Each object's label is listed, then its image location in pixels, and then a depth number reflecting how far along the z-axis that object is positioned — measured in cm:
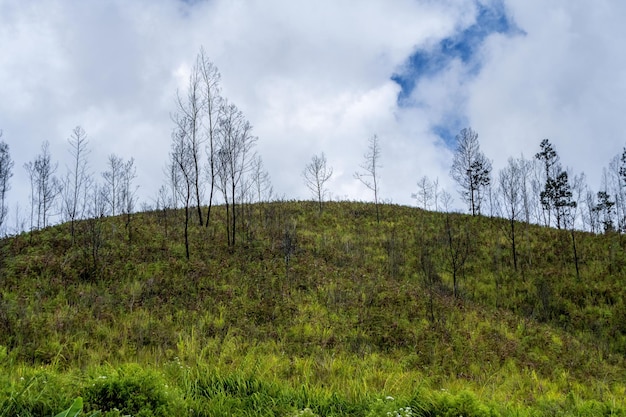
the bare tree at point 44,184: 3591
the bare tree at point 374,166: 3259
